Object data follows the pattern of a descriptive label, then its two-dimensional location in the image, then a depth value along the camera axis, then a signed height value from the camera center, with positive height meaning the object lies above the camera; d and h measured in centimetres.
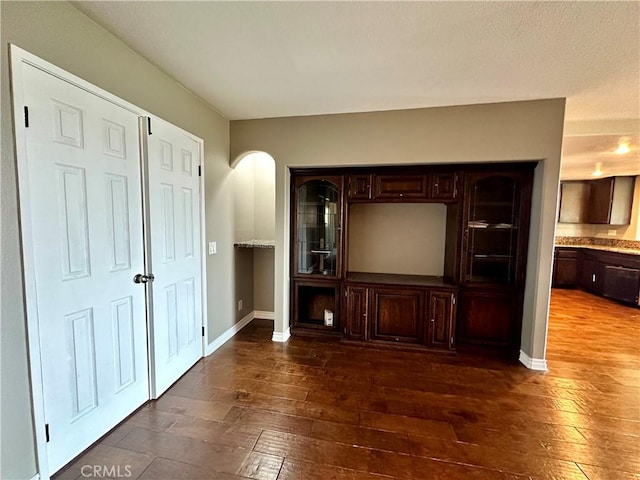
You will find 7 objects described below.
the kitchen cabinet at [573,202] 649 +55
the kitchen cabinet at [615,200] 581 +55
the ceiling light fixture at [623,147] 359 +110
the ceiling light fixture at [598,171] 499 +108
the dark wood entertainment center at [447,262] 300 -43
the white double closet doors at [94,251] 144 -22
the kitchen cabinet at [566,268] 621 -92
